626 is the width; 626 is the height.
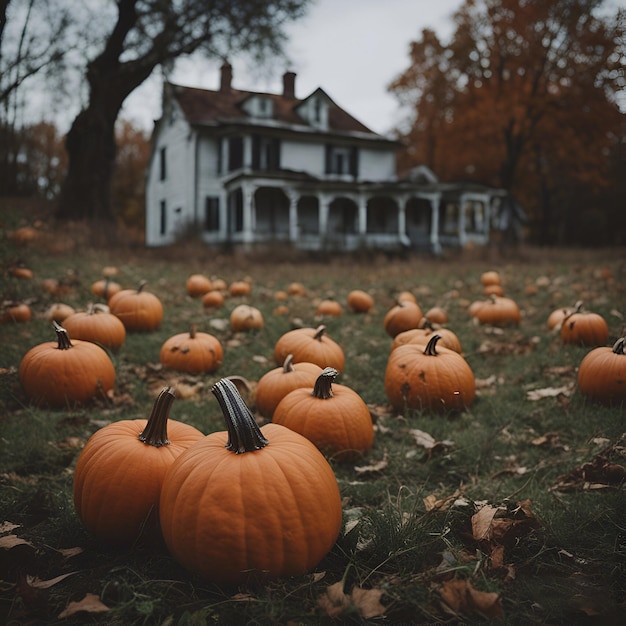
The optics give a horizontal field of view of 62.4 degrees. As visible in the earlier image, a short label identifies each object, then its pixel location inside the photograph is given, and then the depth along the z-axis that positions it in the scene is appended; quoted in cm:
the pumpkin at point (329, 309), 693
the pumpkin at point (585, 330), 483
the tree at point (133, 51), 1619
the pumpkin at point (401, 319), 562
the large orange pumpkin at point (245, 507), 173
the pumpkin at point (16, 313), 523
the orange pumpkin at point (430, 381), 363
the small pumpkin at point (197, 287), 816
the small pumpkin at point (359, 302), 742
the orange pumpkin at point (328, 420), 290
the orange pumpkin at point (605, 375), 346
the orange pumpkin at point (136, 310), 565
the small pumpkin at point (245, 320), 597
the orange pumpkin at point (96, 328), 461
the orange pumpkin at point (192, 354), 451
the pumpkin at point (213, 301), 716
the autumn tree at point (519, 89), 2283
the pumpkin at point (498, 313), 631
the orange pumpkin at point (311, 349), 423
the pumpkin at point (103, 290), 666
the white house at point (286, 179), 2327
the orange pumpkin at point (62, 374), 357
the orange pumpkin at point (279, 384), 345
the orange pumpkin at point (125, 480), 202
